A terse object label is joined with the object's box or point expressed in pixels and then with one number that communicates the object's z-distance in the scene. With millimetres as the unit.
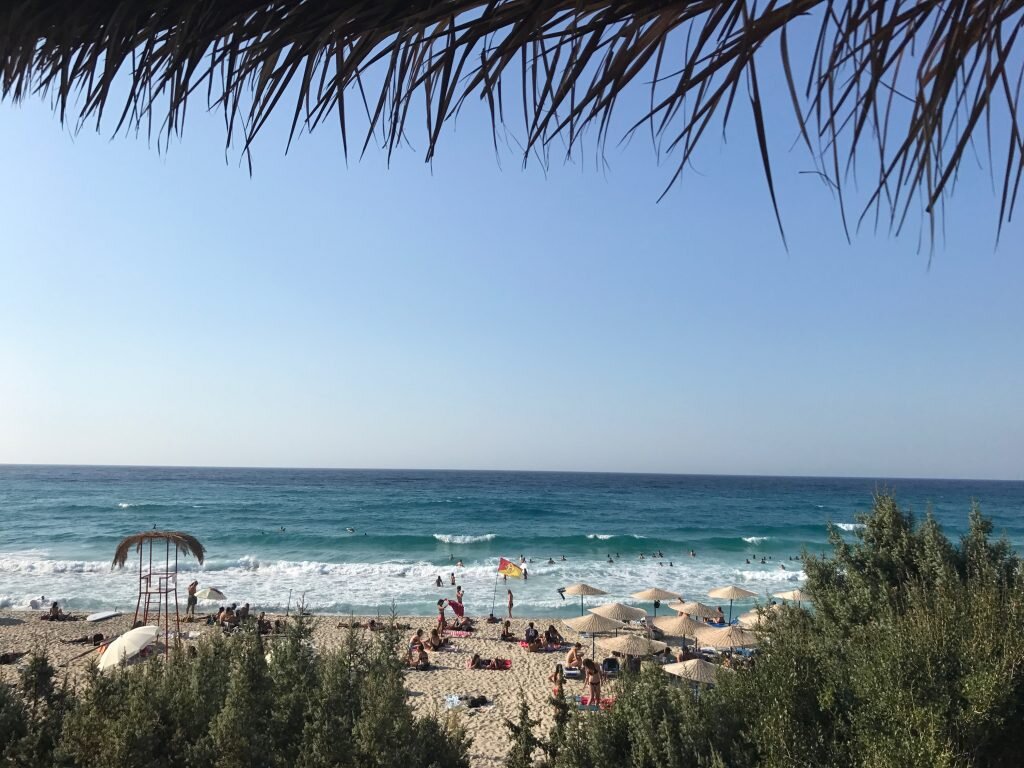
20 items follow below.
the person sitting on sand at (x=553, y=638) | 18869
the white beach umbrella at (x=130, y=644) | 13118
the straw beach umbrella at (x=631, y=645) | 15781
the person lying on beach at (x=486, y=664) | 16844
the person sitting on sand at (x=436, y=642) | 18484
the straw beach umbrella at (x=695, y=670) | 13078
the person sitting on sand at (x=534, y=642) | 18469
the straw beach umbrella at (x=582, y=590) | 21359
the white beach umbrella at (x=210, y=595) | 21641
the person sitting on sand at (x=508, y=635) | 19469
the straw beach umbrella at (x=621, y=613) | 17547
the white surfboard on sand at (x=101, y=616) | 20656
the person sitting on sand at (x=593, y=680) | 13547
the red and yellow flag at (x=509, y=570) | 22000
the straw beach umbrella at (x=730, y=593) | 20625
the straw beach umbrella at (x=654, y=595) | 21031
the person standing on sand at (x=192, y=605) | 22203
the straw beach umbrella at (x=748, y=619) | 17030
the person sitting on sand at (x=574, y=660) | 16438
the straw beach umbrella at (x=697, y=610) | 19078
